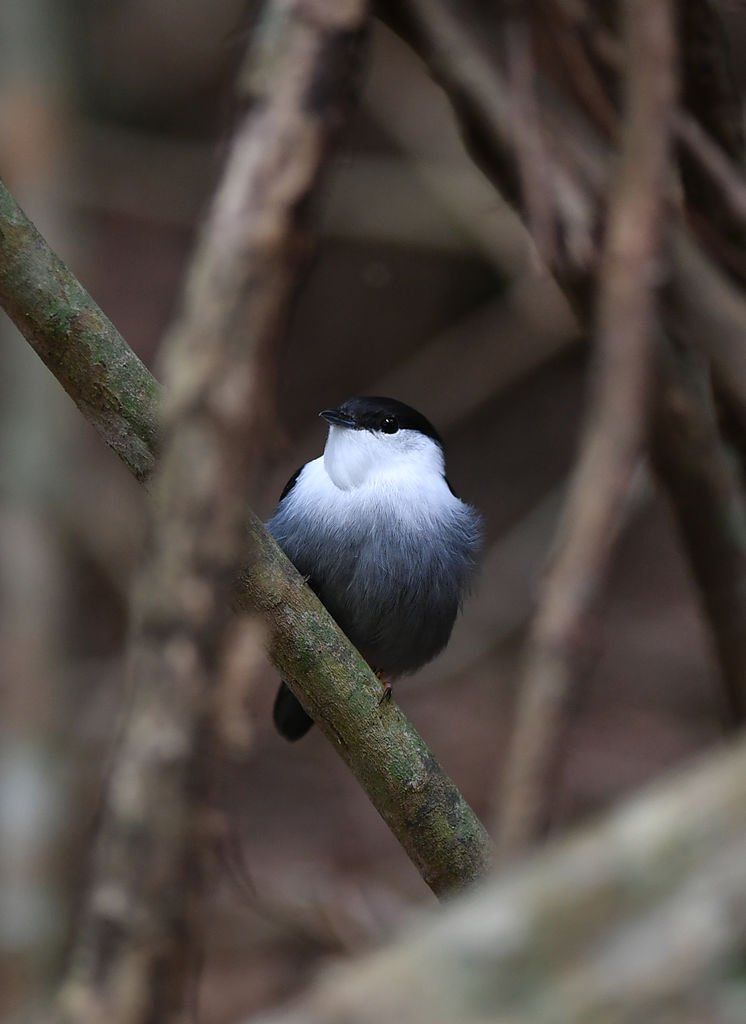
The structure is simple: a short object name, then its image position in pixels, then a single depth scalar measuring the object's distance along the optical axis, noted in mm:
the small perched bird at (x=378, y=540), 3846
